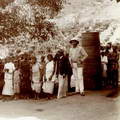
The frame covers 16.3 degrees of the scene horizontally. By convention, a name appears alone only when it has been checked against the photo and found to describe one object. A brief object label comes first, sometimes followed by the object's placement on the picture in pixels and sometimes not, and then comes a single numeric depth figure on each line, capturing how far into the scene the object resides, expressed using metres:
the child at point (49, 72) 7.49
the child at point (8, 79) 7.59
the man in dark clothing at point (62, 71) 7.18
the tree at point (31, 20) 8.00
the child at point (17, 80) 7.71
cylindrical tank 7.85
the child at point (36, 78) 7.59
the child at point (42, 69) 7.68
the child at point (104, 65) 8.27
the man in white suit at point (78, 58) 7.27
